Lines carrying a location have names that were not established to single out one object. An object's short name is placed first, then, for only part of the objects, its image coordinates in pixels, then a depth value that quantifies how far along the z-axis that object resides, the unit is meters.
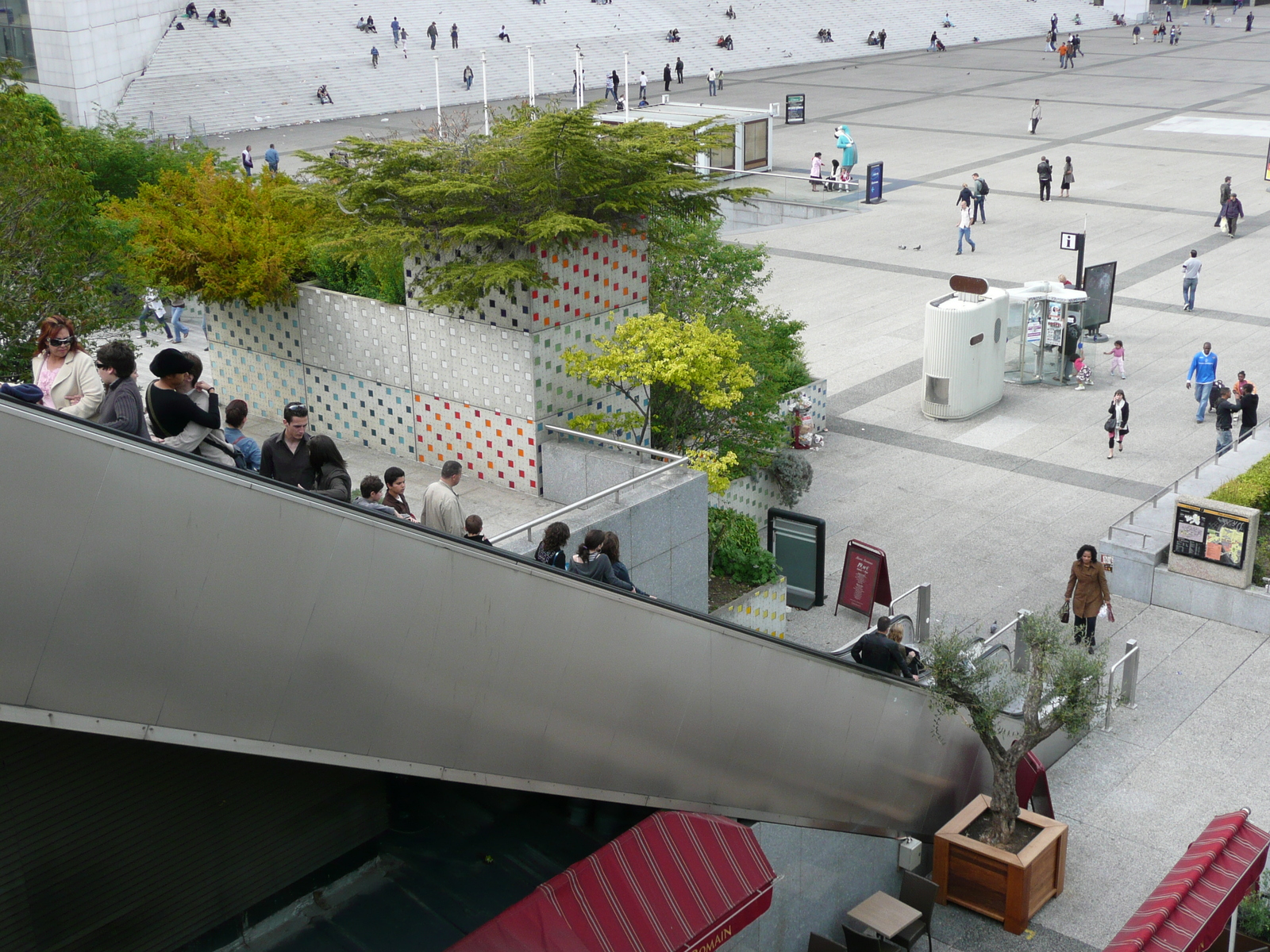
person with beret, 6.84
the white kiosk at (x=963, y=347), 20.14
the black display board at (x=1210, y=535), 14.03
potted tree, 9.55
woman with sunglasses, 6.98
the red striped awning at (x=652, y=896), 6.49
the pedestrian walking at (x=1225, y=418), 17.92
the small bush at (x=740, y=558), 13.45
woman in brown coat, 13.18
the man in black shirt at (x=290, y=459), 7.71
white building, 47.38
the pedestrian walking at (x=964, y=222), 30.66
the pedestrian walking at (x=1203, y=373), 19.56
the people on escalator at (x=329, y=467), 7.42
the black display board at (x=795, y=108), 49.69
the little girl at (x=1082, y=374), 22.12
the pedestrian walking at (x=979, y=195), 33.88
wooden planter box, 9.70
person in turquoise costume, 39.47
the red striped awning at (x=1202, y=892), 7.80
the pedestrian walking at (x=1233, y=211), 31.42
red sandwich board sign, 14.24
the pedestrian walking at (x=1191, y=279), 25.38
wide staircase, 54.94
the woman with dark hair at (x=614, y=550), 8.85
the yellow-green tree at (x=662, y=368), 12.12
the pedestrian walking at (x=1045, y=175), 35.56
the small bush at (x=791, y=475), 16.42
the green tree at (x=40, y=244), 13.43
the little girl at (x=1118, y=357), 21.94
